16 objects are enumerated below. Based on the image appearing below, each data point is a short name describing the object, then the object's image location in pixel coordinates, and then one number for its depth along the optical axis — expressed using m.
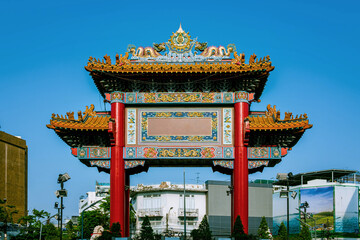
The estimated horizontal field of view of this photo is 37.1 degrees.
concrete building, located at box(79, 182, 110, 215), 112.97
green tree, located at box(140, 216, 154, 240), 24.45
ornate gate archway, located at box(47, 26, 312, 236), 24.44
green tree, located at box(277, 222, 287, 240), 63.24
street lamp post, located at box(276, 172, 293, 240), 24.73
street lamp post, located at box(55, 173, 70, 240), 23.34
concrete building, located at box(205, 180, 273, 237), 80.06
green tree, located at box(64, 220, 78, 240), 67.39
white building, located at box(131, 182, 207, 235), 78.00
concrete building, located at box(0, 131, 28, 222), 82.44
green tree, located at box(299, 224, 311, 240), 55.95
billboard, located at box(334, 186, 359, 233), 90.12
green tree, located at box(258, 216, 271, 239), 65.41
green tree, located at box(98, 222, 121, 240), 22.89
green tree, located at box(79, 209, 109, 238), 67.81
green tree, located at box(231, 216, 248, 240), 22.88
